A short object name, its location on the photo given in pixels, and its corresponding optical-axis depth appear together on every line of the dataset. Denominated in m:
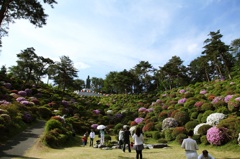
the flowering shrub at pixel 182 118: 22.89
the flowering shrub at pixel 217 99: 23.84
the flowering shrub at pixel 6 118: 18.82
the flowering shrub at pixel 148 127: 24.88
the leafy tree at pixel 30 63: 43.44
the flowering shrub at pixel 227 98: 23.14
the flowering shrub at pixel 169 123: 22.75
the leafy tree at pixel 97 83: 106.25
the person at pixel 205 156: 7.36
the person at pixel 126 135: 13.18
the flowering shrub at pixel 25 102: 30.62
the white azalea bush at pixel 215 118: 18.87
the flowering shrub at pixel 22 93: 39.38
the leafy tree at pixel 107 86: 84.53
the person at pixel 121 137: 14.37
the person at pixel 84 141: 19.27
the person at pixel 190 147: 7.67
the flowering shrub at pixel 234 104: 19.95
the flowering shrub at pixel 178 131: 19.72
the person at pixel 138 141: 9.89
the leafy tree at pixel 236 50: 41.00
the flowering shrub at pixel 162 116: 26.61
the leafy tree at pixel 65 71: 43.97
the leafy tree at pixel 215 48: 39.16
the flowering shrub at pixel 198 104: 25.00
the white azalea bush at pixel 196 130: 18.52
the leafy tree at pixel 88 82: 110.25
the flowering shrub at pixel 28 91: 42.93
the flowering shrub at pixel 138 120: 29.55
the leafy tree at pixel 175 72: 50.53
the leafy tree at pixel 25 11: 14.09
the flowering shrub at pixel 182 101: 30.56
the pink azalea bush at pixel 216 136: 15.35
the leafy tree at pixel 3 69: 65.52
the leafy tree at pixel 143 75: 55.34
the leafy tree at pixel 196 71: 55.56
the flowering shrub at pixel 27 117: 24.52
